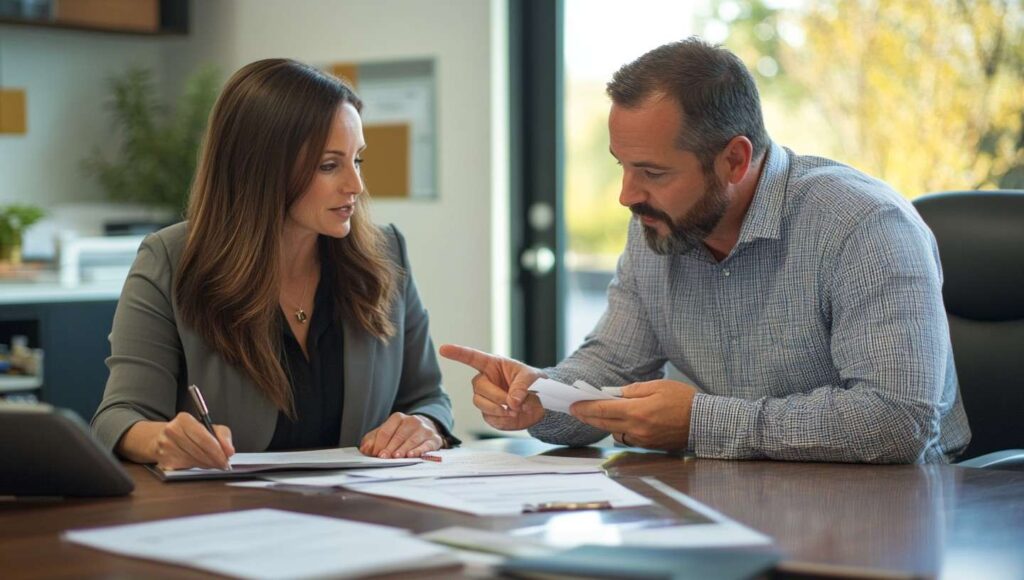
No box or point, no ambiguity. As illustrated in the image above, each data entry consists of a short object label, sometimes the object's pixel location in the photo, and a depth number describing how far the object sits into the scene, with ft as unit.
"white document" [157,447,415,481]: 5.13
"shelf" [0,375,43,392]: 11.55
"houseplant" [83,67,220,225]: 13.89
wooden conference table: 3.67
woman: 6.33
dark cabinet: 11.65
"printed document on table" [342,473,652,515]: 4.44
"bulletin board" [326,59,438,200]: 13.14
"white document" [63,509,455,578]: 3.54
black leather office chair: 6.77
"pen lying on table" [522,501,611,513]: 4.37
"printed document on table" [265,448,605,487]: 5.05
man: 5.51
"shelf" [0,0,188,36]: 14.21
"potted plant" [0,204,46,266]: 11.95
